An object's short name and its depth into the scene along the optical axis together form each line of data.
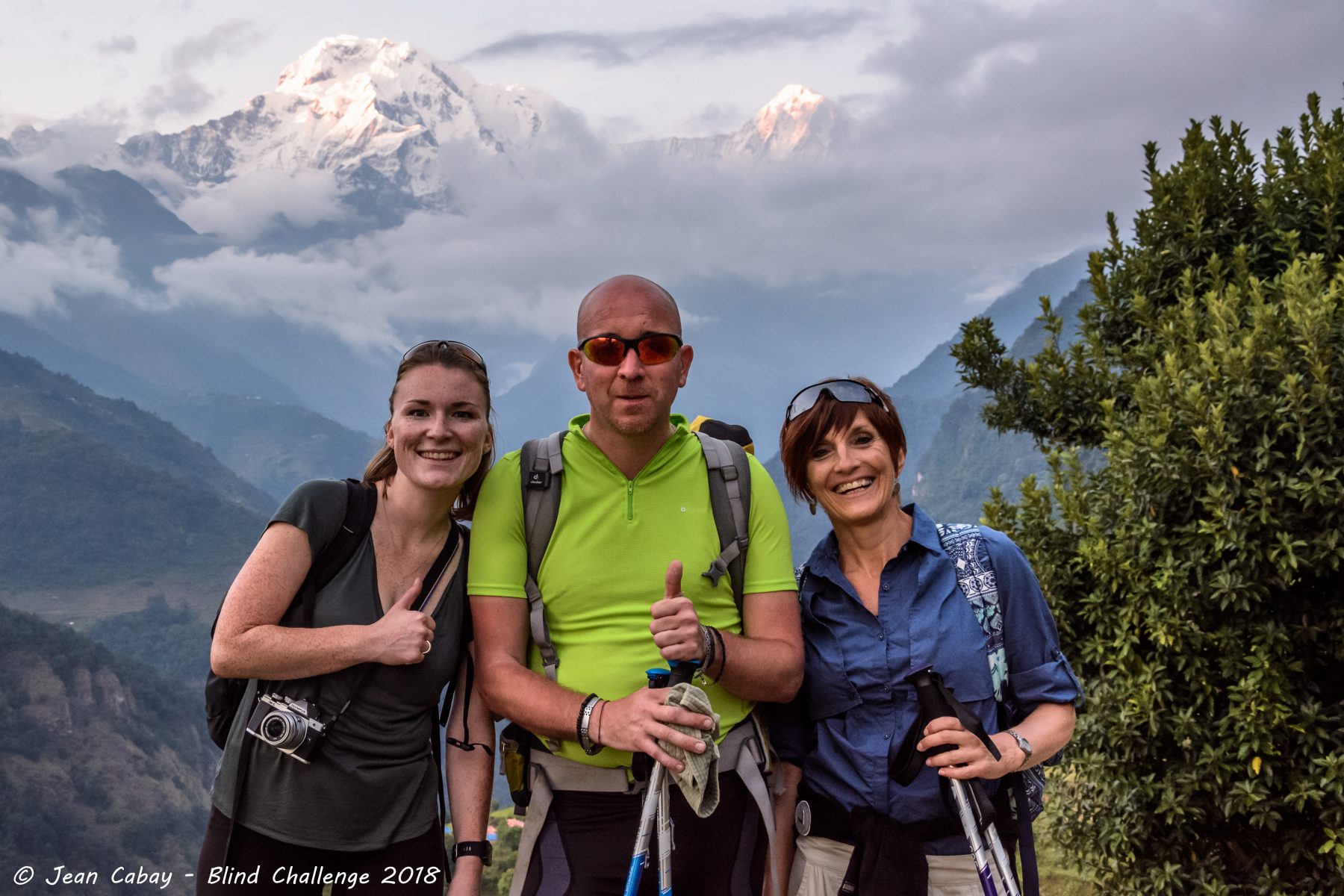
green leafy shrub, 6.55
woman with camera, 3.28
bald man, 3.32
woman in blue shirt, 3.31
